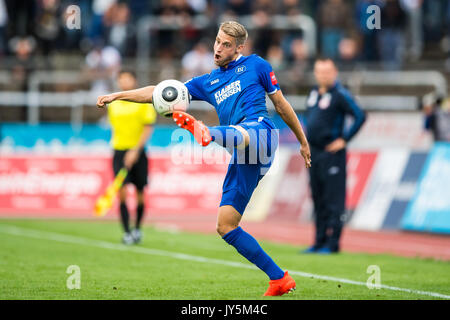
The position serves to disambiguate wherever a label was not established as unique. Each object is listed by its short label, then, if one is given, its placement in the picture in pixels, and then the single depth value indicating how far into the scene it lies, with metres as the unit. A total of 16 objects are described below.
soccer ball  8.48
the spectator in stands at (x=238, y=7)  24.53
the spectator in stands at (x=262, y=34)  23.47
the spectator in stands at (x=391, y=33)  23.59
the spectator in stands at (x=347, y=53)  23.08
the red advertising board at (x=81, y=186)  20.48
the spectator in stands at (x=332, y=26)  24.12
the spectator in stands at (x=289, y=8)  24.42
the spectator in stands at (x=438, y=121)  19.95
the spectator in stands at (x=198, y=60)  22.69
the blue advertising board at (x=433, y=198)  16.52
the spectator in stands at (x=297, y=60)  22.64
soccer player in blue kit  8.45
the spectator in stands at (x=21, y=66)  22.70
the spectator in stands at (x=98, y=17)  25.20
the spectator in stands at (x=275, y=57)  22.97
